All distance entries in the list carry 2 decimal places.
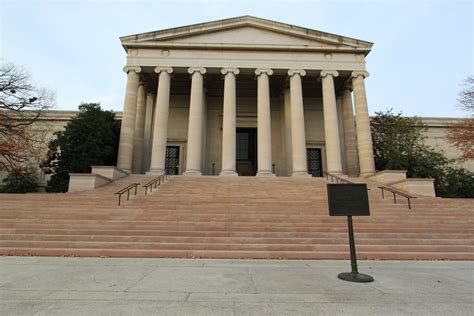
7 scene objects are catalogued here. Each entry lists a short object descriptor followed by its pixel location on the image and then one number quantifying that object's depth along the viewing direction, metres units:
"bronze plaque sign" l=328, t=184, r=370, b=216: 5.65
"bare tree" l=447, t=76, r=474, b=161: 22.44
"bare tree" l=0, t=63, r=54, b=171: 19.69
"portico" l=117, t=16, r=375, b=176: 21.86
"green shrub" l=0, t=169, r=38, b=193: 24.48
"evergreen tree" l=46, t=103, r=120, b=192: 18.84
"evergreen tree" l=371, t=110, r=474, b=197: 20.64
